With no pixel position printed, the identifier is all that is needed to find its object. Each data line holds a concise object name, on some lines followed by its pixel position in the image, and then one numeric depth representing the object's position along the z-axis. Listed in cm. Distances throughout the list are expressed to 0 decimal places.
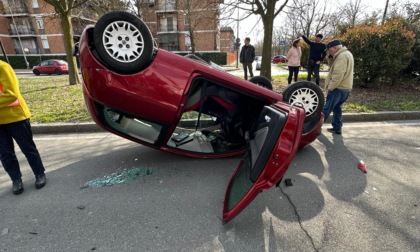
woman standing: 782
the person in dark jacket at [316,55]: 722
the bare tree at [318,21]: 2541
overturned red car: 201
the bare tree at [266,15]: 845
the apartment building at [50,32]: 3353
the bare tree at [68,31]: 920
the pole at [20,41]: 3066
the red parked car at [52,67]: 1950
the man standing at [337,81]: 411
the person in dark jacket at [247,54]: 909
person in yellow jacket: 240
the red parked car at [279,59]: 3625
